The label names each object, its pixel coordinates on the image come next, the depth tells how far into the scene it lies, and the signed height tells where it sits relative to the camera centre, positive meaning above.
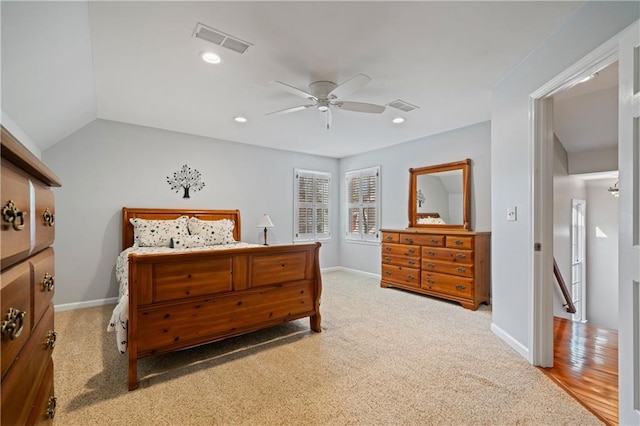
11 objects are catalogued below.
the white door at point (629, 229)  1.36 -0.08
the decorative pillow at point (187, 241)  3.84 -0.38
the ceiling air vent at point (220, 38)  2.07 +1.27
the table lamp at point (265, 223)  4.86 -0.17
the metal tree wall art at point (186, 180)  4.44 +0.50
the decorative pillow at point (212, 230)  4.19 -0.25
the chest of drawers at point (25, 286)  0.62 -0.18
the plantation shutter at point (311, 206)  5.84 +0.14
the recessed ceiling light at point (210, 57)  2.37 +1.27
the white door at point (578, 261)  4.57 -0.78
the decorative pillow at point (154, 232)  3.79 -0.25
